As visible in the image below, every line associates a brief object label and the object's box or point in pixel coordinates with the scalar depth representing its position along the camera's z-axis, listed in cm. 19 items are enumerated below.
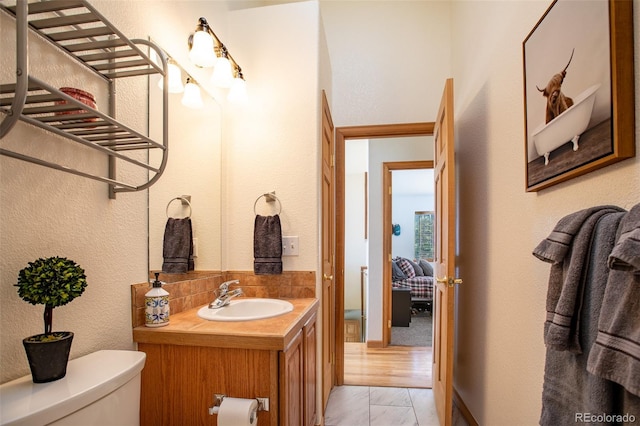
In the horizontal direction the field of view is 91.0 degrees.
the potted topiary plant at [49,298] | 75
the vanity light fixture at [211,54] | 144
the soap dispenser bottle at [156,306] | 120
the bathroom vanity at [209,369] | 115
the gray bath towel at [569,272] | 79
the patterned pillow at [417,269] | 565
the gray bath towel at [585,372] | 70
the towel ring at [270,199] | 189
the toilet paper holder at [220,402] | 114
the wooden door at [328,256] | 207
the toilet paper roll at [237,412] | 105
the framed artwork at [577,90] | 81
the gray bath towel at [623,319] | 60
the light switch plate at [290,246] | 188
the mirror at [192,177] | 136
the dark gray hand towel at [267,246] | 180
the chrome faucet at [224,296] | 152
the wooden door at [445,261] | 181
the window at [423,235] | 716
